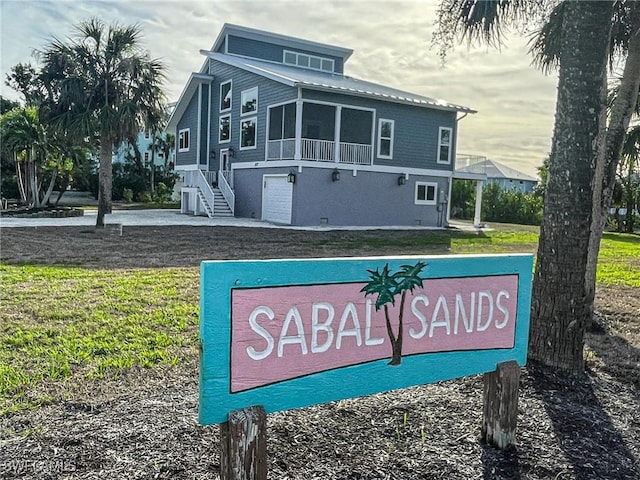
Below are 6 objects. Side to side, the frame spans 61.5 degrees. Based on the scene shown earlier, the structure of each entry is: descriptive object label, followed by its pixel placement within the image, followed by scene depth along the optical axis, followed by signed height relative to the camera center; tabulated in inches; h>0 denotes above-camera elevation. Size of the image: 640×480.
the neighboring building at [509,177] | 2149.0 +113.5
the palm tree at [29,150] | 872.9 +52.3
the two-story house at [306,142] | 767.7 +86.3
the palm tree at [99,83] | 738.8 +142.6
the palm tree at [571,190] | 149.9 +4.8
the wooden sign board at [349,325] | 77.4 -22.0
